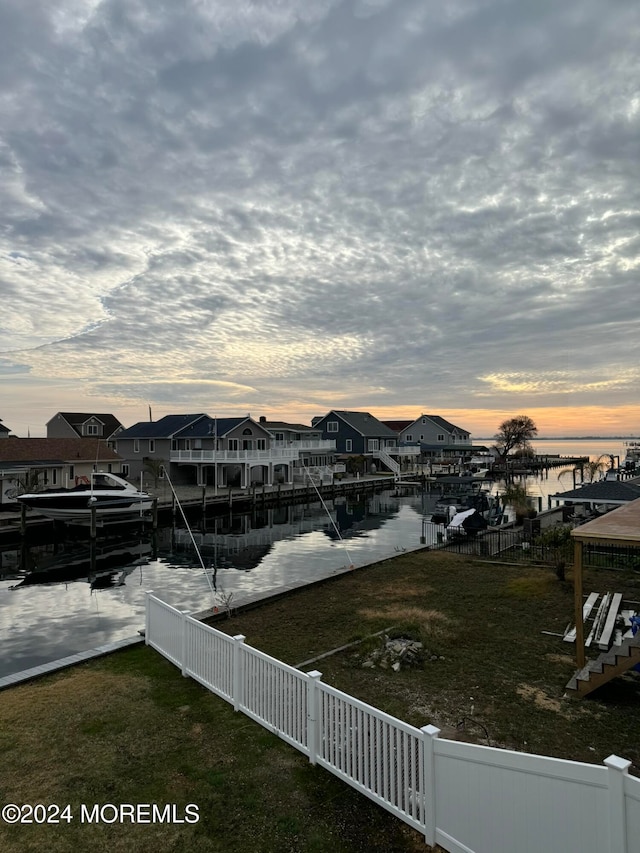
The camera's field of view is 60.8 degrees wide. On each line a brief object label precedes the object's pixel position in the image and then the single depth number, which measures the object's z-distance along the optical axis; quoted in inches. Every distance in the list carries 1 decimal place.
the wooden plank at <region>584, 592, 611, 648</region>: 449.2
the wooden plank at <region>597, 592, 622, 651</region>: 432.5
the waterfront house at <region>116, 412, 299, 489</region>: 2014.0
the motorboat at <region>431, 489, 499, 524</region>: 1295.3
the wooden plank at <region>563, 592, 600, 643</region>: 451.2
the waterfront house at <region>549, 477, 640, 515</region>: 868.0
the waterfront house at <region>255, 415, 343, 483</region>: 2373.3
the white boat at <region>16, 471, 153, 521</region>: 1299.2
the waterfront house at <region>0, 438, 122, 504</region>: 1460.4
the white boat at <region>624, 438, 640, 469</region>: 3069.9
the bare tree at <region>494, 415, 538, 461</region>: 4212.6
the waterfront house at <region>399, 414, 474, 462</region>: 3622.5
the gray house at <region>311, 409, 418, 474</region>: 3090.6
